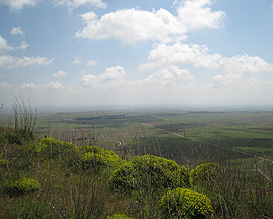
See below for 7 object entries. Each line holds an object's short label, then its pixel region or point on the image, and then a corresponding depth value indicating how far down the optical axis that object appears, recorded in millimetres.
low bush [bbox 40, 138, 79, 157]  6405
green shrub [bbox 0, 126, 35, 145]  6801
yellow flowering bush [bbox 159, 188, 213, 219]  3207
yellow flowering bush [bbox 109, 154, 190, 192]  4406
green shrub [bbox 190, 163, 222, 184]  5215
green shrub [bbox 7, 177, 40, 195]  3508
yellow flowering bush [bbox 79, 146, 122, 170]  5595
